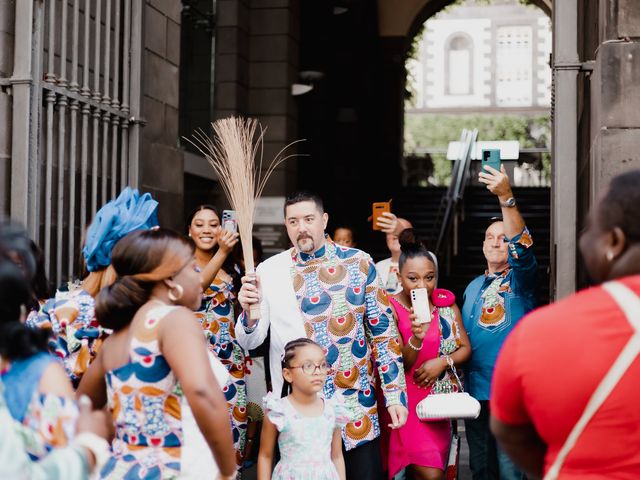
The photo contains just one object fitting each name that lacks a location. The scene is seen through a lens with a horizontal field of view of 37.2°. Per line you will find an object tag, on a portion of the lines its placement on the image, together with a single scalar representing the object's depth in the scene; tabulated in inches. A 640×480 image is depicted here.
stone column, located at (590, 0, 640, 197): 183.9
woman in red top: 89.2
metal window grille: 207.5
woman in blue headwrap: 153.3
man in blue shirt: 206.8
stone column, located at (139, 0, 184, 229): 289.0
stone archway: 772.0
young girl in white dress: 179.9
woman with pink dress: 204.7
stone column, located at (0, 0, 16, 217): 207.9
